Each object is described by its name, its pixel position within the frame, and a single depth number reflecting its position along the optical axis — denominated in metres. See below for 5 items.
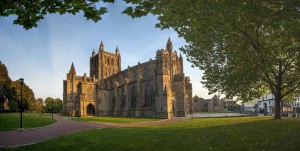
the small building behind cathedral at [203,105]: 119.25
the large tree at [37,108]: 89.70
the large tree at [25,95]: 69.03
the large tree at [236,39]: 9.24
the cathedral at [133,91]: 49.72
